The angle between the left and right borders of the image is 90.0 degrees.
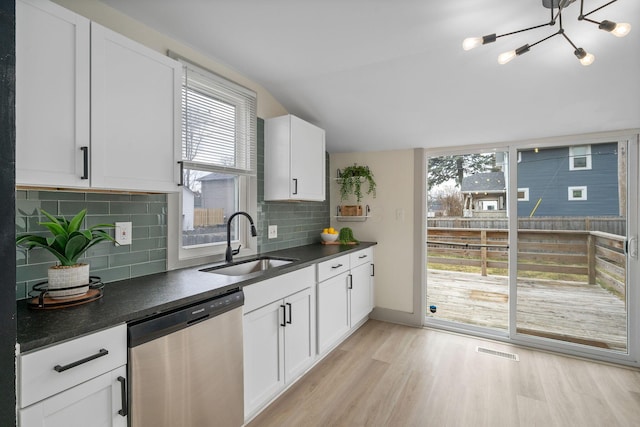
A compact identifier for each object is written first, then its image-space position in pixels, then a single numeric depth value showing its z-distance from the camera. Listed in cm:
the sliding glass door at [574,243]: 283
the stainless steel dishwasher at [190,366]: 128
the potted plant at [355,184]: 371
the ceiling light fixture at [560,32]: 146
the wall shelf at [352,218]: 381
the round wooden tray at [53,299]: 126
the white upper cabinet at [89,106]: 120
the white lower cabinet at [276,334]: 190
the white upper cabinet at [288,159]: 276
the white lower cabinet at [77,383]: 98
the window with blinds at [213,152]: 223
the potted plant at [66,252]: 130
